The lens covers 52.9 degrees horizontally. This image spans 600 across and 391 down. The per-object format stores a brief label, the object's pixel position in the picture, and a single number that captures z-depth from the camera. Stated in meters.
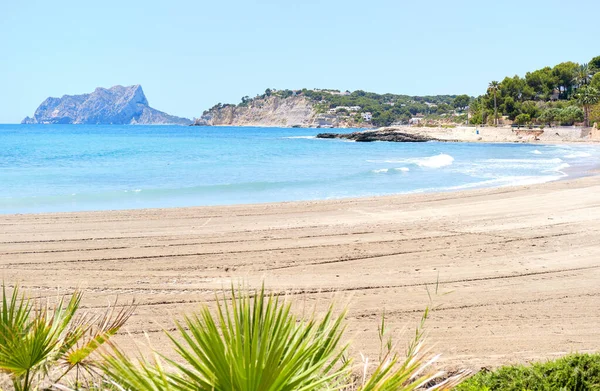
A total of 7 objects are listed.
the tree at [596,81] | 91.96
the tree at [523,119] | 91.06
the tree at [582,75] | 101.97
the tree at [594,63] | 106.01
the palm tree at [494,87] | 103.87
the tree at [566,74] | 104.19
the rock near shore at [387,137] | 87.06
